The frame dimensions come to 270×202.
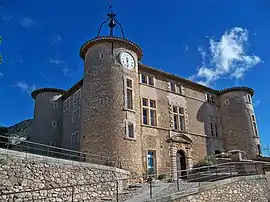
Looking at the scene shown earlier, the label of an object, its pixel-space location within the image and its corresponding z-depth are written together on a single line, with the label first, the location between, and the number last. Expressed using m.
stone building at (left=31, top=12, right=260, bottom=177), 13.65
